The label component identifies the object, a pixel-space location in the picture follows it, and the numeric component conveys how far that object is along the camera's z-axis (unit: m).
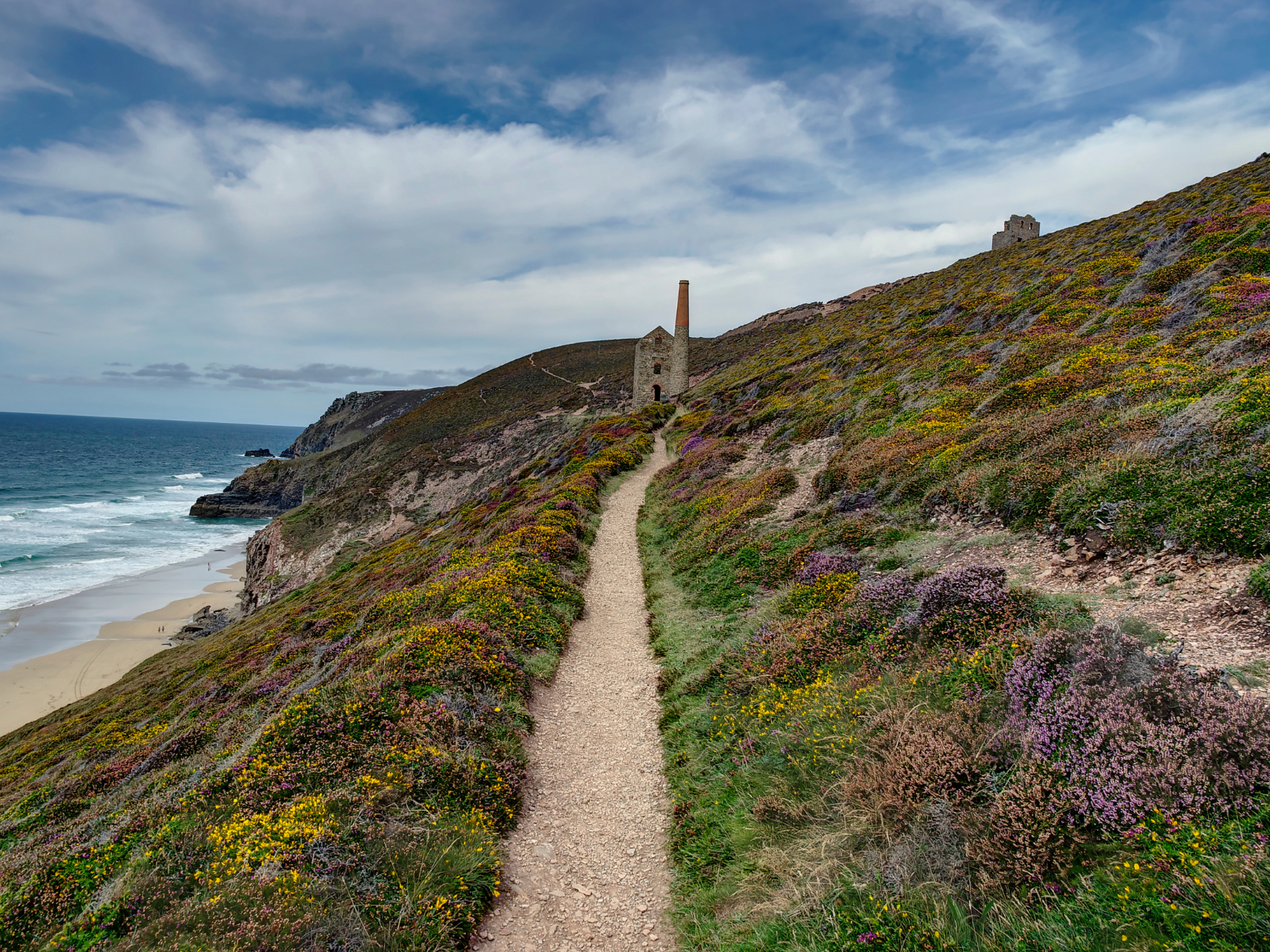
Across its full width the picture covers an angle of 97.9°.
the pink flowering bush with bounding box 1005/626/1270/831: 4.05
